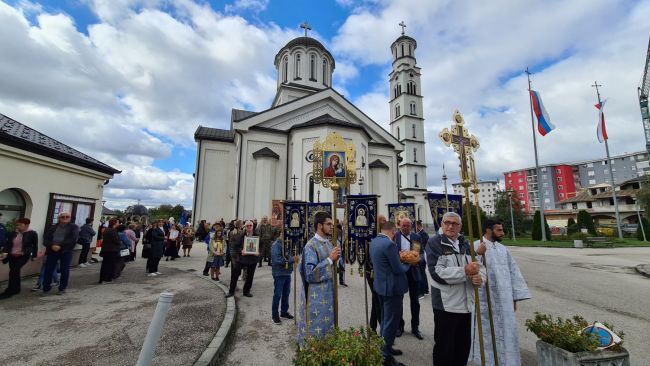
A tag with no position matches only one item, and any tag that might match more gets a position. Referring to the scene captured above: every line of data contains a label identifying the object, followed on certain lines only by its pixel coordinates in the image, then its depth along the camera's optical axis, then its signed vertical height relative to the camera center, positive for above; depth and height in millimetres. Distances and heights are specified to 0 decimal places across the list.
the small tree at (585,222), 27391 -284
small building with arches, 6945 +1049
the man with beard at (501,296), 3521 -983
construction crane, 33181 +14664
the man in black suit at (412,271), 4727 -929
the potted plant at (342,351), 2238 -1084
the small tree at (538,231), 26933 -1148
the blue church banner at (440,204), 5754 +289
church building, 21281 +5773
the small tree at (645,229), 27603 -1036
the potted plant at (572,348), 2777 -1308
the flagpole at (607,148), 25242 +6614
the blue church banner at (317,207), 6579 +253
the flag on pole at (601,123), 25234 +8653
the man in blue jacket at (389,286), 3639 -870
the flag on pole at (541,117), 19062 +6826
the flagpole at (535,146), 22931 +6127
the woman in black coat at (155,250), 8773 -1028
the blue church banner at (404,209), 7256 +238
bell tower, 37094 +13636
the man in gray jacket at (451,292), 3143 -840
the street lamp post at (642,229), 26284 -898
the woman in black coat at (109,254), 7699 -988
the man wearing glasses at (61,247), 6516 -700
